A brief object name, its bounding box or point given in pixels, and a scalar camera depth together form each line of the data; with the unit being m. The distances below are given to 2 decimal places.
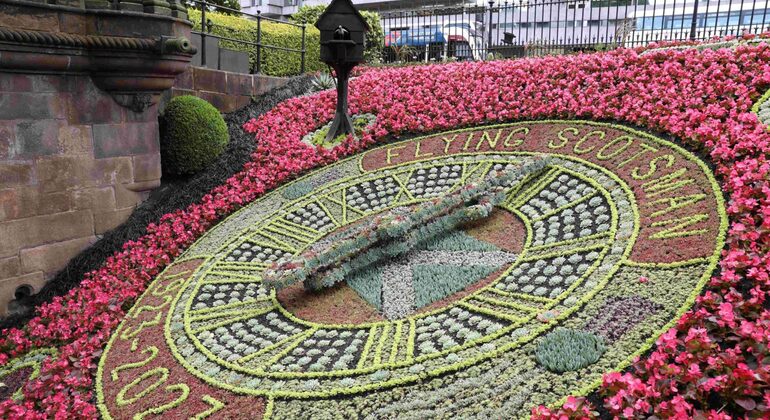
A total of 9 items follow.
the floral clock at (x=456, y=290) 3.54
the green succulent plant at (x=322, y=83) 10.30
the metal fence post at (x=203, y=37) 8.80
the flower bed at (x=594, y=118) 2.81
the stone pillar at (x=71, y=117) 5.80
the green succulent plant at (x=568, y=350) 3.26
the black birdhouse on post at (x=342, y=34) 7.57
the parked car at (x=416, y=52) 15.09
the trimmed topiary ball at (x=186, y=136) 7.39
